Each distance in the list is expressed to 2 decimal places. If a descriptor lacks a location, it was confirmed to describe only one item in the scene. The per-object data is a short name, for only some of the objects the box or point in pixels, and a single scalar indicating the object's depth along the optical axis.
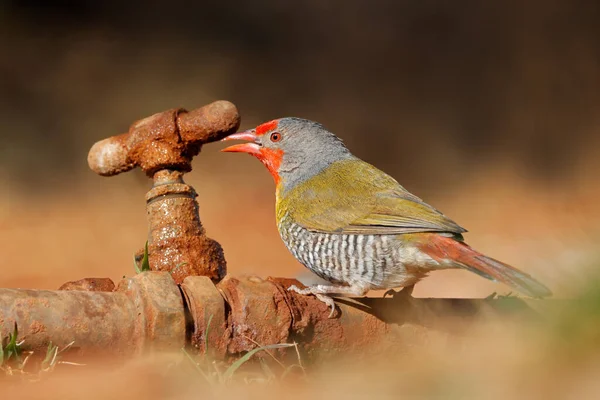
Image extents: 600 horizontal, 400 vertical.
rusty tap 6.55
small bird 6.50
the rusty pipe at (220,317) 5.05
